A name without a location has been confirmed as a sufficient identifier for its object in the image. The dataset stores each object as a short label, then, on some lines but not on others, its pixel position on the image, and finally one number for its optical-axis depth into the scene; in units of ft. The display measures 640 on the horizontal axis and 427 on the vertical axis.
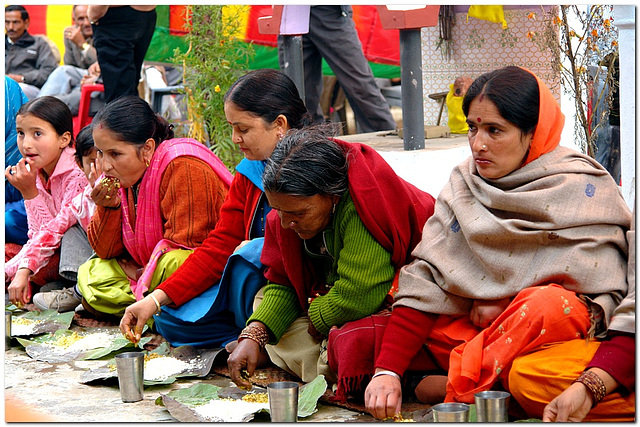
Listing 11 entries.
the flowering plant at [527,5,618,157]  17.21
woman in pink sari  13.17
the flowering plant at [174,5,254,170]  22.84
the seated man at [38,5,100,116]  28.94
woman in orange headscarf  8.54
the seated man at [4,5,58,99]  31.27
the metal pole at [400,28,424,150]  17.11
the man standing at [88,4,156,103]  21.15
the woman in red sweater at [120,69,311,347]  11.73
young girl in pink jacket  15.92
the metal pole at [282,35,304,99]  19.31
